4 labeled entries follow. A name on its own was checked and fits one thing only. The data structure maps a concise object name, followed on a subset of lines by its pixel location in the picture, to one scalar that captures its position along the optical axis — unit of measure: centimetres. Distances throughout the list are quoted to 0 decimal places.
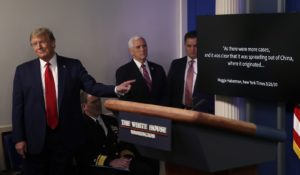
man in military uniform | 332
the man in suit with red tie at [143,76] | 371
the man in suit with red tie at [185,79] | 374
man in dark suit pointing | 282
